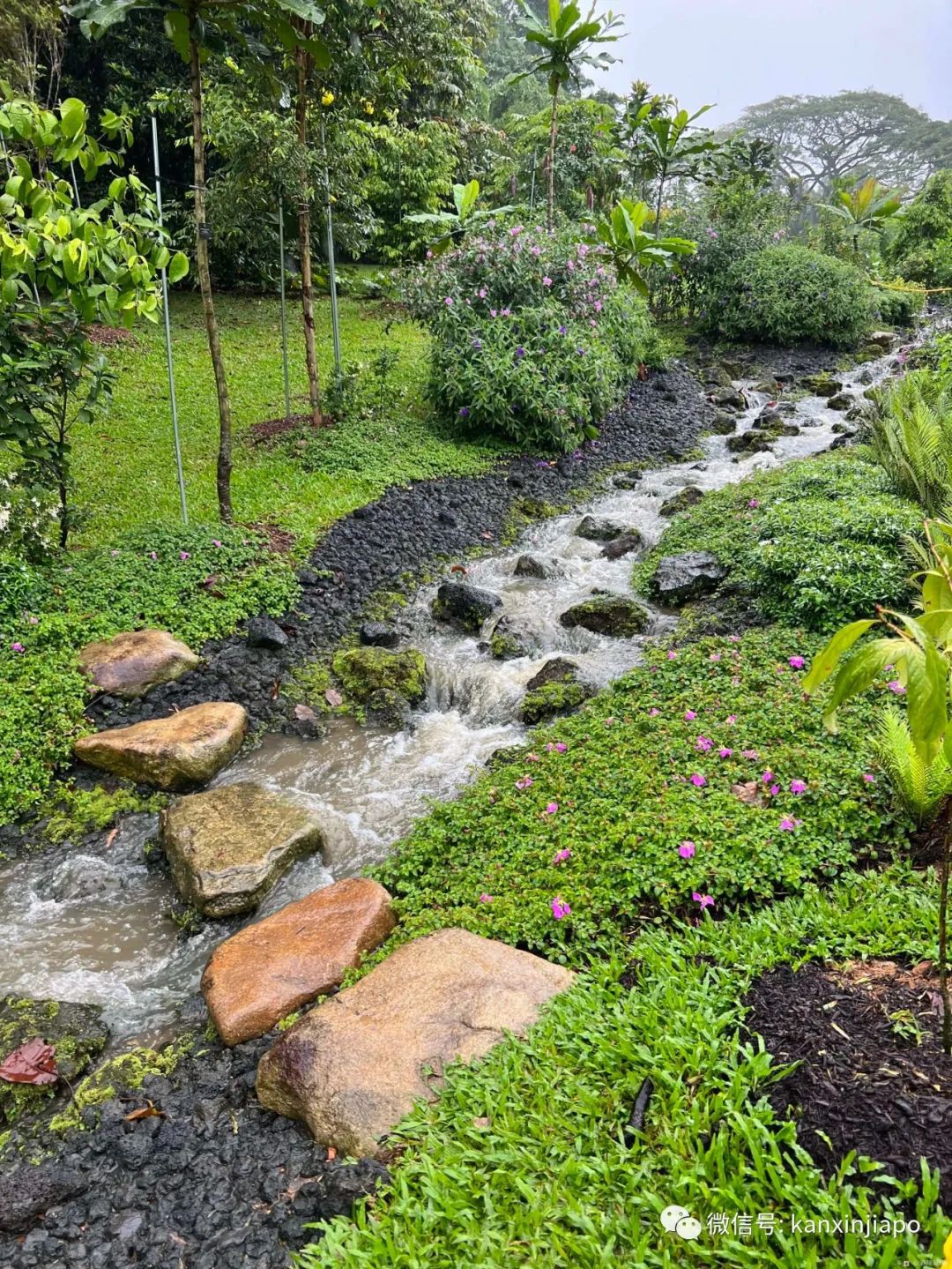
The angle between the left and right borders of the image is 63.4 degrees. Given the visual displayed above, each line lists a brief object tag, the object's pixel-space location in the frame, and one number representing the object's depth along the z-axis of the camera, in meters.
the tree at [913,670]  1.59
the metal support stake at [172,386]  6.52
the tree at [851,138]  43.44
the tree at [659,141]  18.28
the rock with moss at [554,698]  6.31
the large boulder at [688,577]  7.69
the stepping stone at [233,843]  4.53
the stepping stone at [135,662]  5.96
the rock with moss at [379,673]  6.70
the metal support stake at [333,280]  9.55
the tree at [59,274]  3.87
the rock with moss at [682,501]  10.41
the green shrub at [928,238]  20.47
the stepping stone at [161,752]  5.44
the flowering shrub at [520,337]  11.34
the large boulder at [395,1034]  2.98
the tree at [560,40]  13.46
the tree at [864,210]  22.08
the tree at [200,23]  5.69
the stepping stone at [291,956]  3.64
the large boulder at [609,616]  7.57
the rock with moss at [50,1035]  3.38
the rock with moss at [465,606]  7.86
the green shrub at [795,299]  18.23
